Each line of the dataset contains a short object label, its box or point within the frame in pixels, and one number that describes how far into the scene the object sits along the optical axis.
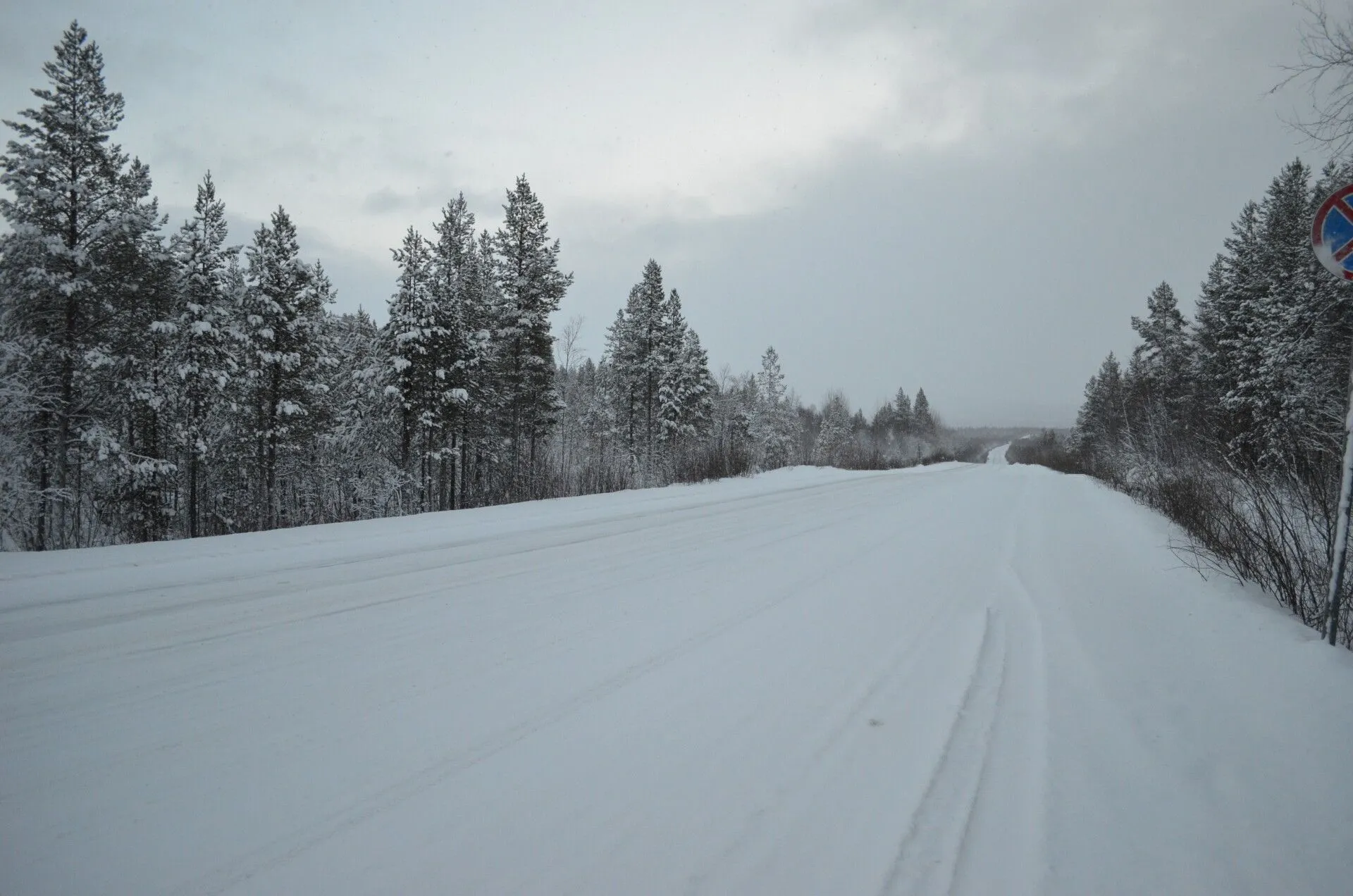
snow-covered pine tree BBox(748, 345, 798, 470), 46.69
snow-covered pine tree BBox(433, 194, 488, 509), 19.36
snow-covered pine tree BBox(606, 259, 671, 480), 30.28
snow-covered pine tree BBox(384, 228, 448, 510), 18.20
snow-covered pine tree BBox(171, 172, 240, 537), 16.86
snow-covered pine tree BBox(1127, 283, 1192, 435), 33.34
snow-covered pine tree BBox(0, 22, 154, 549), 13.37
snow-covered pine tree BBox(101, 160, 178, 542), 14.56
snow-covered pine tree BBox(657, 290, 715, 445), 31.28
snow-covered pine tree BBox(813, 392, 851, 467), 43.21
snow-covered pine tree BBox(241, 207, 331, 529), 19.27
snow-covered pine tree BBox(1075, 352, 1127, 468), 36.53
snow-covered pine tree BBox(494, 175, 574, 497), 22.52
